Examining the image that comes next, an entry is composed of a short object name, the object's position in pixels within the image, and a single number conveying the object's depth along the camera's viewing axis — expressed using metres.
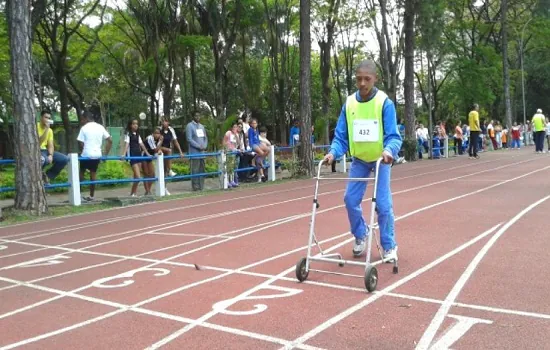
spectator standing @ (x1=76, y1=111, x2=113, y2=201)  13.53
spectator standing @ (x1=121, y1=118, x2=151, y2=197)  14.40
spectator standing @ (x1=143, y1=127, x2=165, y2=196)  14.91
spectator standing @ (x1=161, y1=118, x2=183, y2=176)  15.80
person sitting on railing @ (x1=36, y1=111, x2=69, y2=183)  12.89
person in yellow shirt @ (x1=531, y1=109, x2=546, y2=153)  25.56
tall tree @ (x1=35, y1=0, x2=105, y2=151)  23.19
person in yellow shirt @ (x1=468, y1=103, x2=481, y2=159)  22.56
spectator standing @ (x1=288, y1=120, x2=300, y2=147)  20.66
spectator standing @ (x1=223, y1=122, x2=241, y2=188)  16.45
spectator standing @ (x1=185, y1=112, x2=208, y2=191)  15.91
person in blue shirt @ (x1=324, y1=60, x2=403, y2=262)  5.82
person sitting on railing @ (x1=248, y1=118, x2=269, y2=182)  17.45
